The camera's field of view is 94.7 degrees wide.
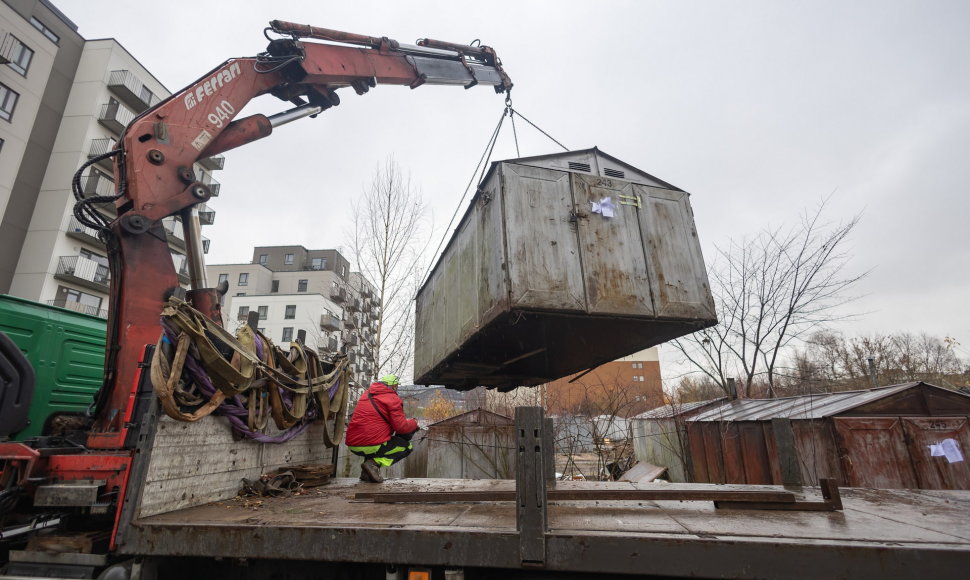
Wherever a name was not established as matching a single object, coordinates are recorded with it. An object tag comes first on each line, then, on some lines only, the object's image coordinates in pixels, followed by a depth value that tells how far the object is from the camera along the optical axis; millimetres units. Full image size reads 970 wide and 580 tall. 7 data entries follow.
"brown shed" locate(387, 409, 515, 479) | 10891
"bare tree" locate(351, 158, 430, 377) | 13097
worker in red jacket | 5324
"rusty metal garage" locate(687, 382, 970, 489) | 8680
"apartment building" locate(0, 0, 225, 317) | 22016
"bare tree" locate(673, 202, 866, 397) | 13719
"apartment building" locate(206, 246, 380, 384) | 44500
